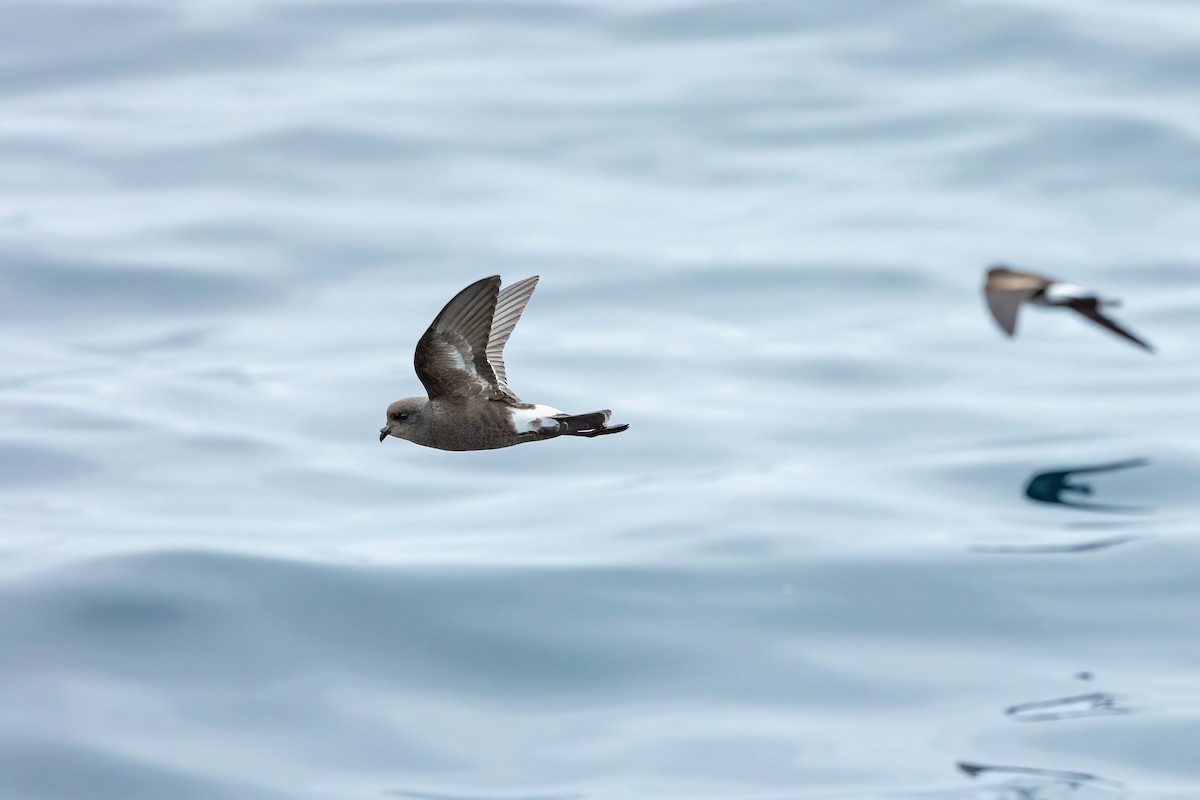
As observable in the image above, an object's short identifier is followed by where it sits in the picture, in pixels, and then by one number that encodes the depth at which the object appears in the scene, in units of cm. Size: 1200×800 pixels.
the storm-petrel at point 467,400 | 1605
